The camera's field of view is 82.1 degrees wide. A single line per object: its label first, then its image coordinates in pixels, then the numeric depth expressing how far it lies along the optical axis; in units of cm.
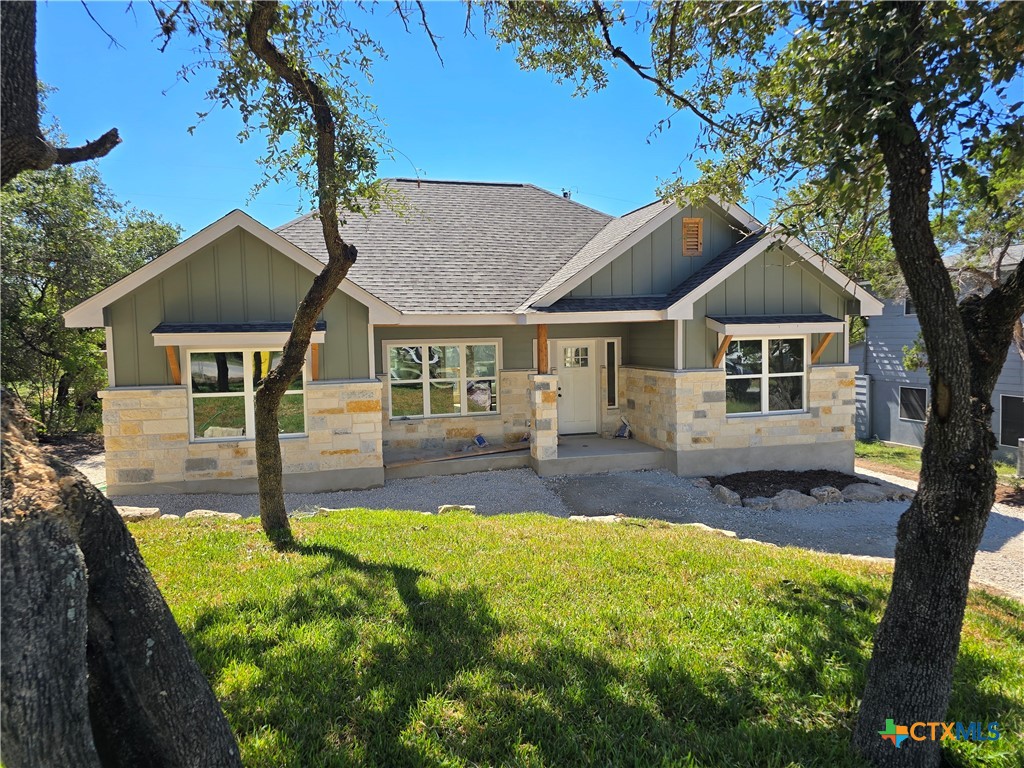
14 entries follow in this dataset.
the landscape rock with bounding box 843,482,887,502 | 1105
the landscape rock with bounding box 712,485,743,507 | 1056
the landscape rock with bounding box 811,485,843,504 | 1088
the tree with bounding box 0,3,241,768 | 187
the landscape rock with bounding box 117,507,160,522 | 761
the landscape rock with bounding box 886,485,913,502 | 1120
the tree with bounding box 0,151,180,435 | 1499
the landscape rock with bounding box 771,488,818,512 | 1052
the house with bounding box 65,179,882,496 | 977
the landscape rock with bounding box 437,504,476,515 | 886
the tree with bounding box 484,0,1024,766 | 296
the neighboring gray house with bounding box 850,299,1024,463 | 1950
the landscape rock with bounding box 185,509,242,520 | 771
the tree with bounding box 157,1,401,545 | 556
